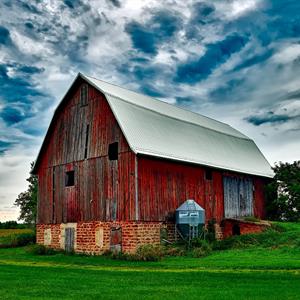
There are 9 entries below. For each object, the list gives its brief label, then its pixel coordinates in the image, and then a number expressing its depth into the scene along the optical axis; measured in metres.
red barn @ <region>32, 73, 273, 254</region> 24.14
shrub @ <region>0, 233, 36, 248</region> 33.34
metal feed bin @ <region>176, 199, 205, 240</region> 25.06
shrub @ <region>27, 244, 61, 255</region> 26.97
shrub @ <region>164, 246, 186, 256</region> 22.77
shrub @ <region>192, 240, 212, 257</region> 21.86
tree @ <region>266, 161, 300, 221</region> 34.04
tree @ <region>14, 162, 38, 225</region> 52.01
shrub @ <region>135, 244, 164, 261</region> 20.98
